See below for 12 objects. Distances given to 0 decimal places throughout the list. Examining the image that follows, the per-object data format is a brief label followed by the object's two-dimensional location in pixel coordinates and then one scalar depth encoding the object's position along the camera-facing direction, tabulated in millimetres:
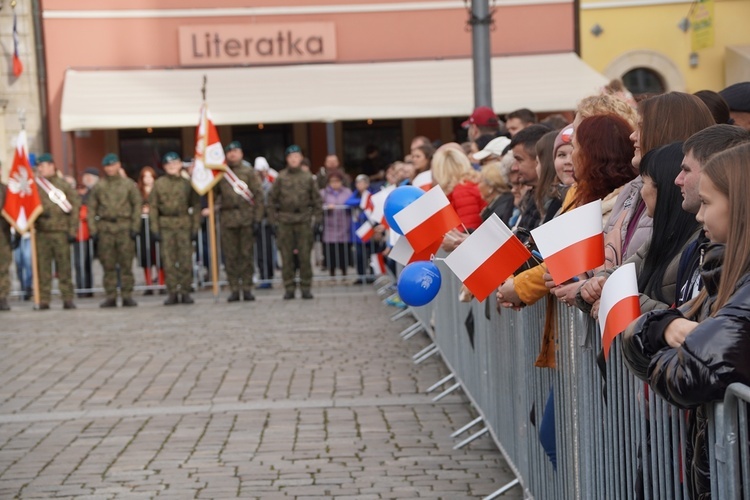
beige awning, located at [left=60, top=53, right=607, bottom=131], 26953
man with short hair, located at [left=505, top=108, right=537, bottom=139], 10264
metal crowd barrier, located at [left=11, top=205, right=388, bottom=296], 19031
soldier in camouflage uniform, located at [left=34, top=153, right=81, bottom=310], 17609
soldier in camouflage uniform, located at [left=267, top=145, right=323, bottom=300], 17672
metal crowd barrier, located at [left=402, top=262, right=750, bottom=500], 2934
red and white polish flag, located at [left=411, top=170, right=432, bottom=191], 11375
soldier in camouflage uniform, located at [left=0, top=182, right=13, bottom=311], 17578
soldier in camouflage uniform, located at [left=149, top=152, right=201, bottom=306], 17656
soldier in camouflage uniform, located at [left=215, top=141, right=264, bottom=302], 17812
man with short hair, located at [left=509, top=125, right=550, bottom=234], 7059
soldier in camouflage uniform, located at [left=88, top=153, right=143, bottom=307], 17766
